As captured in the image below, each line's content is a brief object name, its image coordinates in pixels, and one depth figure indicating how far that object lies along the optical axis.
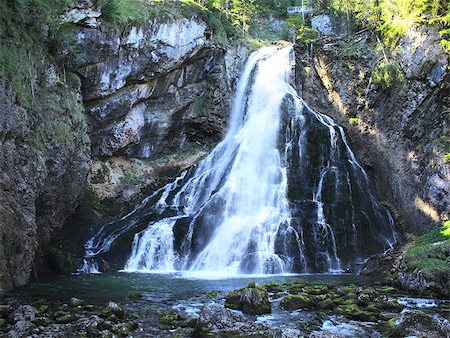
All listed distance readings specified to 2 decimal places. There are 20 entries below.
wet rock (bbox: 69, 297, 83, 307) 10.13
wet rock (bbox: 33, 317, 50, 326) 8.33
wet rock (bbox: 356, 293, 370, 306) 10.60
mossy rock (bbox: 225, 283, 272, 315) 9.87
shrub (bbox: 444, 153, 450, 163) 18.83
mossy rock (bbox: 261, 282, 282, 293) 12.38
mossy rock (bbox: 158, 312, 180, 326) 8.82
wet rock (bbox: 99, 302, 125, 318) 9.04
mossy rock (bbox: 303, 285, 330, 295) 11.99
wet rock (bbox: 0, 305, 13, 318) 8.86
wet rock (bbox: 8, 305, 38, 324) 8.50
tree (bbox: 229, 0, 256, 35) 36.47
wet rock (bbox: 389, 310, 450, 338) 7.57
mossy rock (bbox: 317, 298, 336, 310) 10.34
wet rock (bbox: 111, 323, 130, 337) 7.89
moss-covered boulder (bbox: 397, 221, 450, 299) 11.88
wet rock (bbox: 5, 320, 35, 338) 7.54
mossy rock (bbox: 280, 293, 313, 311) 10.41
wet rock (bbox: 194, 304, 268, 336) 8.19
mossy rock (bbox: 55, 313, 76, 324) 8.59
